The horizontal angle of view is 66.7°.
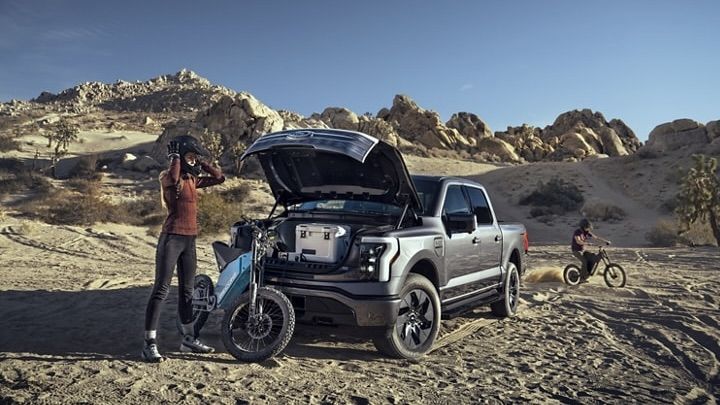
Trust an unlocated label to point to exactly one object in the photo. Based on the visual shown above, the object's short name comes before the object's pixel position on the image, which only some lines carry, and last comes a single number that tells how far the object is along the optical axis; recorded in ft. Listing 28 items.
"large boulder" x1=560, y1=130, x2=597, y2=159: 211.61
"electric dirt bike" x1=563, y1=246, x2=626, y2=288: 37.01
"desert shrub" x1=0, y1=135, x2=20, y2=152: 136.77
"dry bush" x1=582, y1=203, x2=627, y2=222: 104.62
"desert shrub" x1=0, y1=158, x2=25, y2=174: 106.32
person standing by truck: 16.14
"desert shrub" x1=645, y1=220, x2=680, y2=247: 74.28
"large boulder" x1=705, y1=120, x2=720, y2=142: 159.43
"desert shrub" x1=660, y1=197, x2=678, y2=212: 110.63
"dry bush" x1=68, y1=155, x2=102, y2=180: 105.29
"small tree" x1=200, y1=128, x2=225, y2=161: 120.98
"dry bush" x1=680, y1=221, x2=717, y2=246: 73.05
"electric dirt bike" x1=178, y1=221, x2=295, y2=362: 15.92
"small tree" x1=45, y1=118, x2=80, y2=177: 138.68
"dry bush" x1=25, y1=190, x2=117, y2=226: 61.36
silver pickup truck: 16.29
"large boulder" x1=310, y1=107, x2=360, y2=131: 214.28
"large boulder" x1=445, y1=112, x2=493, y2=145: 234.17
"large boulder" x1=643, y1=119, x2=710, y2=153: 159.33
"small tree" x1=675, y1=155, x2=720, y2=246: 73.41
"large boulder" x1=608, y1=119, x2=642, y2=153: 254.47
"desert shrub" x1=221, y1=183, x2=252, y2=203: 89.34
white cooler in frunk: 17.44
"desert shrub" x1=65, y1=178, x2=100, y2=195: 85.25
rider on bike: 37.83
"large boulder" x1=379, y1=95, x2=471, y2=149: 213.46
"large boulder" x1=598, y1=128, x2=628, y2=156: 228.63
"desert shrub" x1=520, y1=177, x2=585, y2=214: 112.88
